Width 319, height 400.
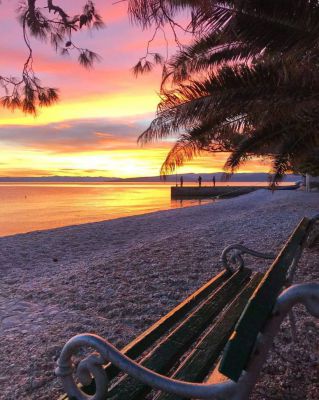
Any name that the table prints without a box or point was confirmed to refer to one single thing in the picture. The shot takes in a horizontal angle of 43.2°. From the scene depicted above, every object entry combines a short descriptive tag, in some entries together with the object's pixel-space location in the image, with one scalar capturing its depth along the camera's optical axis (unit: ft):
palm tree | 15.20
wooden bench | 3.97
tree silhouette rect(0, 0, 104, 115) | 15.42
